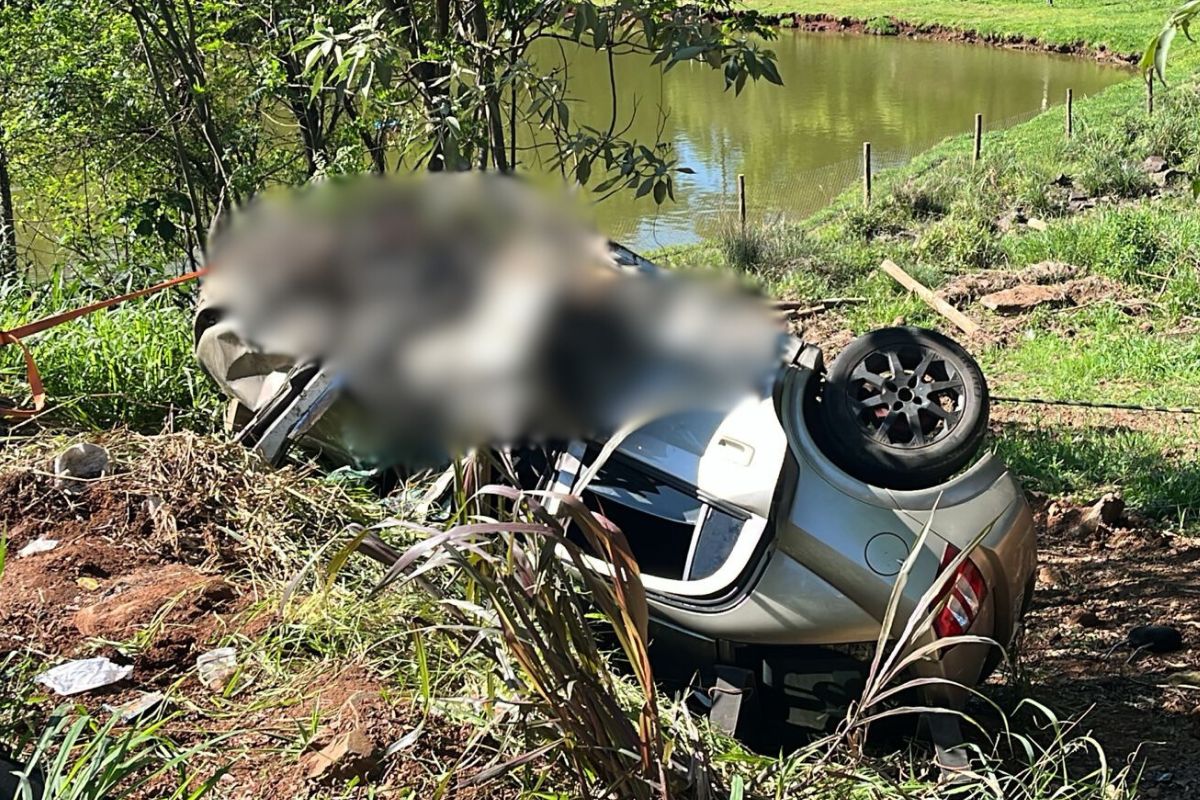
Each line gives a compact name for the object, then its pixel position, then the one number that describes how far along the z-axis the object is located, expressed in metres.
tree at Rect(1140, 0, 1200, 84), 2.11
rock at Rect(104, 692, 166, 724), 2.70
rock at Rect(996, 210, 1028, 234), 12.84
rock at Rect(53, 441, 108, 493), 3.85
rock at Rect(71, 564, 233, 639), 3.10
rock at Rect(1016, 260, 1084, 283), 10.33
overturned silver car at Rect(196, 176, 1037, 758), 2.96
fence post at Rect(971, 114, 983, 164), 17.56
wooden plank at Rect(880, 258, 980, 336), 9.37
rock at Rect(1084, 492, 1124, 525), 5.38
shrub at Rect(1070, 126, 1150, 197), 13.88
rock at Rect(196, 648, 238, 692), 2.88
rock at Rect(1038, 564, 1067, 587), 4.92
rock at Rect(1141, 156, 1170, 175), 14.41
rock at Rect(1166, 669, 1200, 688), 4.05
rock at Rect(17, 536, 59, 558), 3.52
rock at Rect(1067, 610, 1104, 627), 4.55
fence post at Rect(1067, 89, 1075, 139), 18.77
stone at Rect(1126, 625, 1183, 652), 4.28
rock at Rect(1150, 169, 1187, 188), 13.86
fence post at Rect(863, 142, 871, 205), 15.27
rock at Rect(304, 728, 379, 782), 2.43
